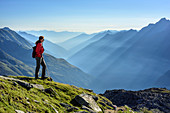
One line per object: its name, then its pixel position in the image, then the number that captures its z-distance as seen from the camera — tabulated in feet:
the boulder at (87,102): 53.67
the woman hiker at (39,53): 55.94
